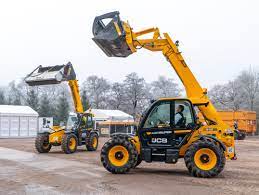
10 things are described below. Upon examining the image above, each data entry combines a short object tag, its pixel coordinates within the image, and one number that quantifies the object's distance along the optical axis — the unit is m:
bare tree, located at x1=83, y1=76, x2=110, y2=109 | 70.31
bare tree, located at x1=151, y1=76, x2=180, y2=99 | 70.07
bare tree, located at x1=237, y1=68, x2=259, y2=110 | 64.00
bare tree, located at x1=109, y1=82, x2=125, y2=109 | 66.50
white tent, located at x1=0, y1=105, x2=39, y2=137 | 41.22
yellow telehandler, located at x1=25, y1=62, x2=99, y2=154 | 19.58
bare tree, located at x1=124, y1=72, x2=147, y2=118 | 64.62
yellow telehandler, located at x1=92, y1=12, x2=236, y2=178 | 11.08
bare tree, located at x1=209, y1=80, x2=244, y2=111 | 64.56
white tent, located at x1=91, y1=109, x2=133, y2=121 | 49.72
